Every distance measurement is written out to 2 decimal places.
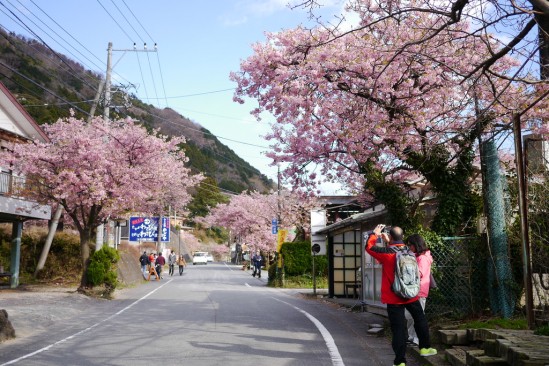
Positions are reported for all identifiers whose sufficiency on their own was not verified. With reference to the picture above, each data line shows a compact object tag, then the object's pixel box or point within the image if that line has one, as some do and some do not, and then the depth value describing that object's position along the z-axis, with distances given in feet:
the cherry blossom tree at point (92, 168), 73.97
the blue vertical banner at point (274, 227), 157.62
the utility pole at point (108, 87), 85.85
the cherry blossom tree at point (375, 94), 40.75
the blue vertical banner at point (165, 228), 157.74
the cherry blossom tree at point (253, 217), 198.80
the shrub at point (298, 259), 113.09
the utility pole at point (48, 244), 98.12
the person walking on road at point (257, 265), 149.62
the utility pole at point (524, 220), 25.62
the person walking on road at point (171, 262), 154.01
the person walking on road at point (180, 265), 158.59
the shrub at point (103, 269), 76.63
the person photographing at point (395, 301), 24.43
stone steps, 19.12
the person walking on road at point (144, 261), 128.36
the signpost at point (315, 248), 83.54
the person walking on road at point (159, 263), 135.02
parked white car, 292.20
